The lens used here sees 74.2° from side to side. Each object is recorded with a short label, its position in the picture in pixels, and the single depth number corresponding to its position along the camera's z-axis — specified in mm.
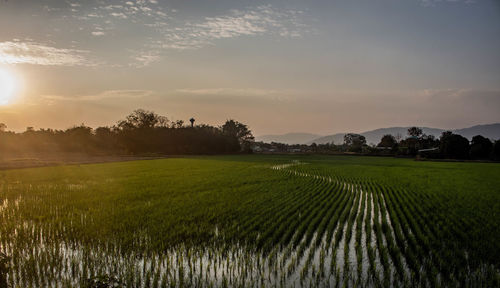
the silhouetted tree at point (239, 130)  124875
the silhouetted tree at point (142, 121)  84812
